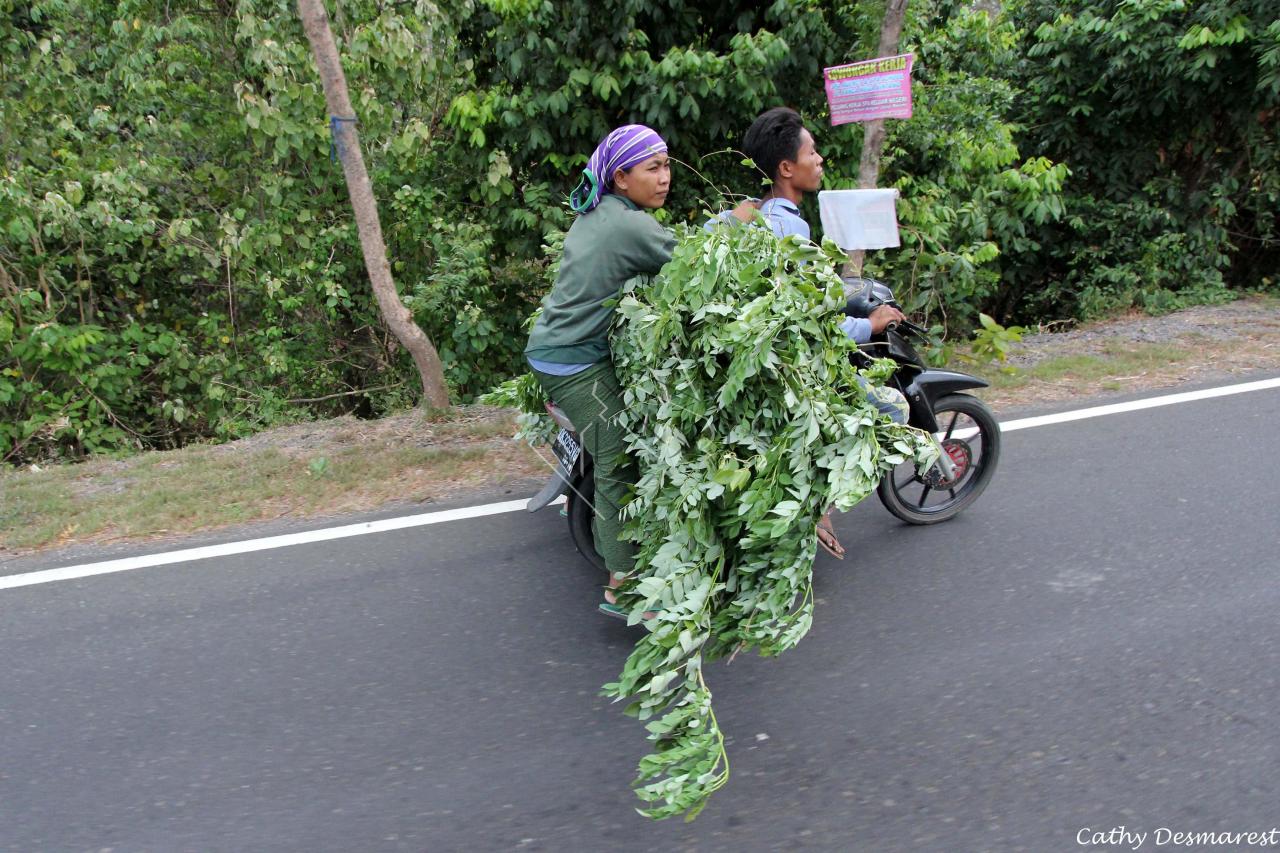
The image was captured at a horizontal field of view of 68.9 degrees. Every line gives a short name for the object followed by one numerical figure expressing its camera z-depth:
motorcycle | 3.71
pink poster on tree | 5.86
